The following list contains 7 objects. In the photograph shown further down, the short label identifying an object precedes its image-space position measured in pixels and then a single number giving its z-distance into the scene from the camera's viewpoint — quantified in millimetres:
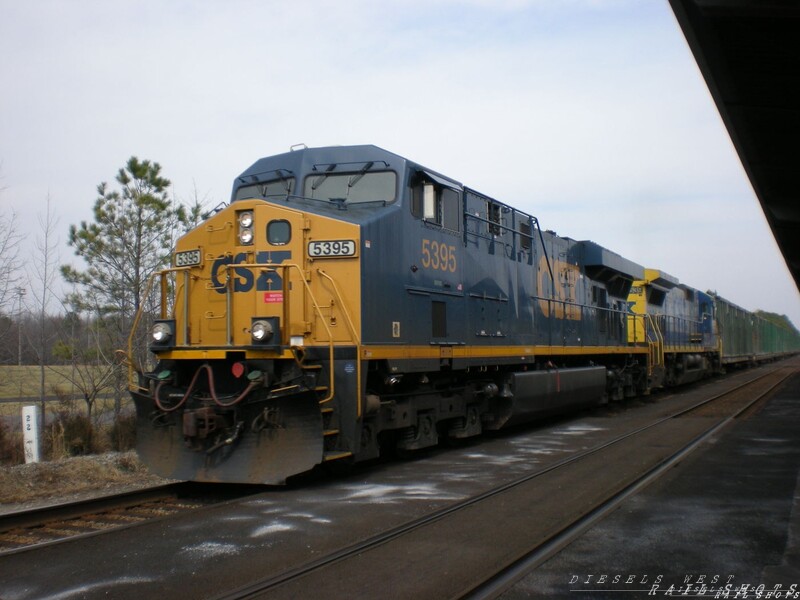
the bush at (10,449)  10084
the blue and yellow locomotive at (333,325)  7473
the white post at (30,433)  9719
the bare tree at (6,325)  14133
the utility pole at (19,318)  13930
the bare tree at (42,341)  13712
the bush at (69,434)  10477
